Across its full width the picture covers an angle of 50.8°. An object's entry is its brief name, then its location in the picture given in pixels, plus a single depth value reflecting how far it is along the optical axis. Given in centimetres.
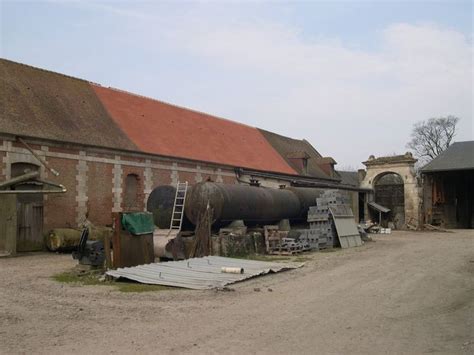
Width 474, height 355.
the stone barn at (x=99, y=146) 1934
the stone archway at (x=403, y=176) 3684
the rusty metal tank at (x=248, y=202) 1745
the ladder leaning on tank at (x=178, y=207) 1742
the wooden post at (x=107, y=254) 1262
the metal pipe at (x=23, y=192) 1678
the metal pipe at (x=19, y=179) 1745
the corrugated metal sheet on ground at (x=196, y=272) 1099
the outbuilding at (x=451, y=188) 3559
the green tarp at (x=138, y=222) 1298
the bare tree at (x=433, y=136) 6397
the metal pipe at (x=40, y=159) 1866
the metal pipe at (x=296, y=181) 3113
